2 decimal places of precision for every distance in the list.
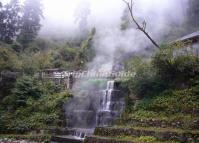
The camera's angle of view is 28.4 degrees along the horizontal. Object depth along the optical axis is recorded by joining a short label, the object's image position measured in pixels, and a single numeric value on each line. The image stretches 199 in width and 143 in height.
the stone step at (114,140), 15.53
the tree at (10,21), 40.88
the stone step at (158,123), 15.94
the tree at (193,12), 42.97
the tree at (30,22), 42.59
